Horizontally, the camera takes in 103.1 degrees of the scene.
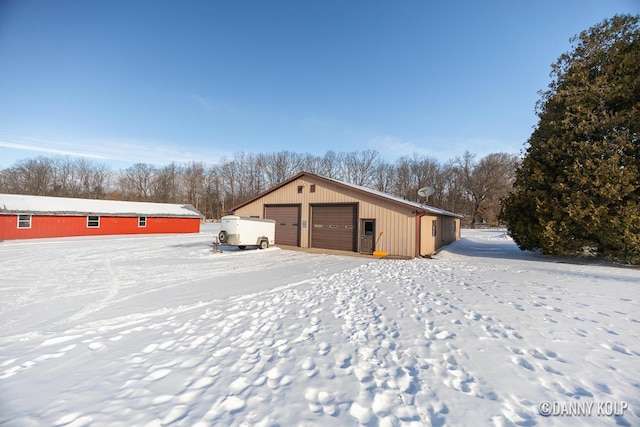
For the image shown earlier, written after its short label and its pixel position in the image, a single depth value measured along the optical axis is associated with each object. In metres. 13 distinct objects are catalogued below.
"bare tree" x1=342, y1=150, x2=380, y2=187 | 55.18
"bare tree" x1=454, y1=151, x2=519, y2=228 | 48.03
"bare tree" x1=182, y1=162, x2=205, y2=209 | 58.12
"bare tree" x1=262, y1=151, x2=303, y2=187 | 55.88
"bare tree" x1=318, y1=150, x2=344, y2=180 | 55.94
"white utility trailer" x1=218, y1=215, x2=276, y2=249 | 14.30
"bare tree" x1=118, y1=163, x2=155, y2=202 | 56.84
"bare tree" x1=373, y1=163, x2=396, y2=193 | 55.41
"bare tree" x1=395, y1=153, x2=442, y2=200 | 54.91
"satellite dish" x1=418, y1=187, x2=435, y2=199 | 13.69
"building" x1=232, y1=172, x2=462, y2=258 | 13.12
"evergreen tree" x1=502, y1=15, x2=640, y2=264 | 10.11
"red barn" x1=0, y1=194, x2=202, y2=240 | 19.91
